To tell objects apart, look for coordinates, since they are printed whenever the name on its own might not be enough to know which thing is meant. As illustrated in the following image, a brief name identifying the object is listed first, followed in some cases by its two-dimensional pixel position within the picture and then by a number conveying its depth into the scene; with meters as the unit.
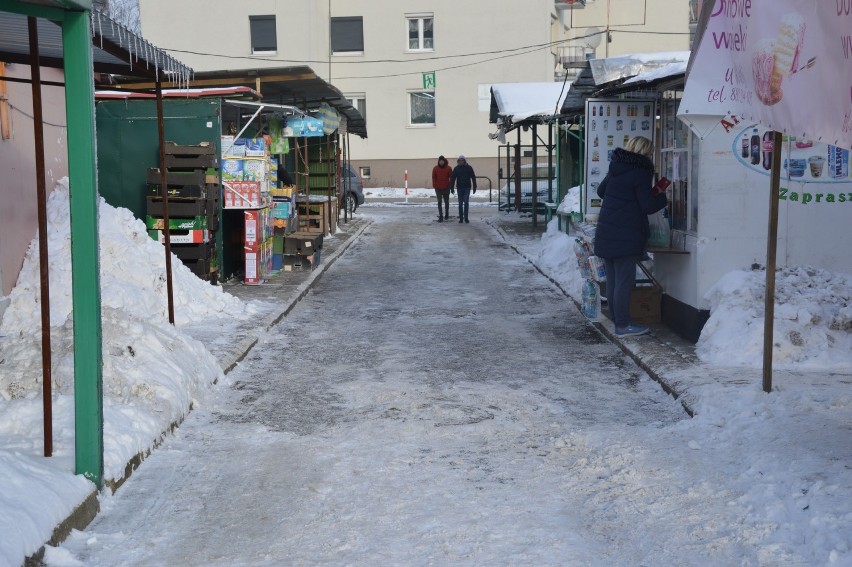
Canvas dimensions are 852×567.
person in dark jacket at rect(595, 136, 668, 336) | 9.59
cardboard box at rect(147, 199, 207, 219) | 12.75
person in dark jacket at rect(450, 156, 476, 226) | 26.70
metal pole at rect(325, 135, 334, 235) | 21.55
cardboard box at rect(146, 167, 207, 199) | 12.67
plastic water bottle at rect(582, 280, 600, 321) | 11.07
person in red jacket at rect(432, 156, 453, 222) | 27.44
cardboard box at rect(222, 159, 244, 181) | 13.82
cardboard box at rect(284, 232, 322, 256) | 15.85
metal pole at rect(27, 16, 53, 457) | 5.37
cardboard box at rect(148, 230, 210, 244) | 12.77
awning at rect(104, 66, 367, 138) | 15.49
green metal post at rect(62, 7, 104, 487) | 5.11
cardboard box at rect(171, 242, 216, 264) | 12.82
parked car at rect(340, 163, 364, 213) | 28.63
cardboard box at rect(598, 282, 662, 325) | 10.38
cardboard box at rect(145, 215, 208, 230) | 12.77
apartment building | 40.81
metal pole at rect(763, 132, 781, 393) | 6.80
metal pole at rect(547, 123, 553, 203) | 22.97
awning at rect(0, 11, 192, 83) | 5.90
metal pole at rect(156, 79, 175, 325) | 8.76
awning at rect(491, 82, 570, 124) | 21.67
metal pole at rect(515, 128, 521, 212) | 25.77
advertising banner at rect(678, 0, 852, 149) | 4.91
